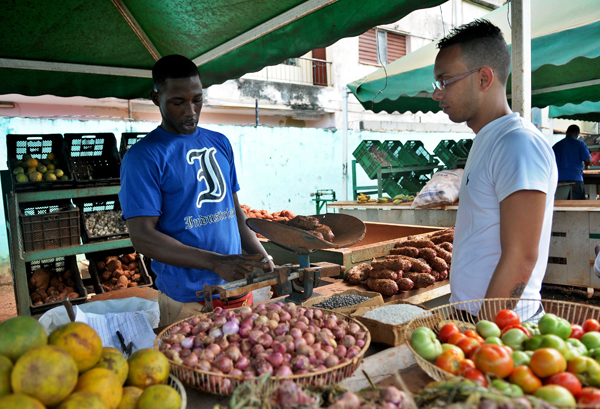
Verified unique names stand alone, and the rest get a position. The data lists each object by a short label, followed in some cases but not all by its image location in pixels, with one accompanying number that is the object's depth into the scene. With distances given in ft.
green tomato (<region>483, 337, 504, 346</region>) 4.03
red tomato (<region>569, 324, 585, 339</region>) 4.29
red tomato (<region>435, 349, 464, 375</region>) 3.76
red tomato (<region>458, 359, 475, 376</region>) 3.68
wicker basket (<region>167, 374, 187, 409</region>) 3.67
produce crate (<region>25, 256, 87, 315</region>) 13.20
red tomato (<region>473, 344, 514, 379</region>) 3.54
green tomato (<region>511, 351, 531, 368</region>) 3.67
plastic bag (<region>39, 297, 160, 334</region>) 9.40
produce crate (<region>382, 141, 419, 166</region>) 31.04
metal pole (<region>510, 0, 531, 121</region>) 9.75
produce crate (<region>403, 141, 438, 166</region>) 31.65
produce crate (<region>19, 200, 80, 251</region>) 12.83
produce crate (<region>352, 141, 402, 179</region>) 28.63
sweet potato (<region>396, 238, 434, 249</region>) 13.07
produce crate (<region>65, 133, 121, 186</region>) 14.71
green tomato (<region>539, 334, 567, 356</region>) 3.70
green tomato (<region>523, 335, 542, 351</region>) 3.95
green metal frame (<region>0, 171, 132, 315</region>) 12.87
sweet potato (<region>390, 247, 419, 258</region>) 12.44
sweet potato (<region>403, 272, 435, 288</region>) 11.10
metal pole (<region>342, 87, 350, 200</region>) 29.63
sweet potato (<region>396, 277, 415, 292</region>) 10.78
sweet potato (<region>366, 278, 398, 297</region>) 10.48
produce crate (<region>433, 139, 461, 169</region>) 32.76
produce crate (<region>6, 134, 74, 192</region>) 13.37
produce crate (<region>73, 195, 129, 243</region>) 14.13
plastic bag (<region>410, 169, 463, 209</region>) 18.98
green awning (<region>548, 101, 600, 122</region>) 33.55
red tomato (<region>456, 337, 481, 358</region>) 4.06
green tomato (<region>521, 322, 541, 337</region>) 4.42
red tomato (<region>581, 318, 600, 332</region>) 4.32
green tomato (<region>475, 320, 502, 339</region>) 4.39
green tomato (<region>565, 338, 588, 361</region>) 3.68
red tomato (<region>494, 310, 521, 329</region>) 4.50
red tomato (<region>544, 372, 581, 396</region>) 3.30
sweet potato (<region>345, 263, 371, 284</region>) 11.41
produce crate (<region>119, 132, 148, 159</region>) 15.57
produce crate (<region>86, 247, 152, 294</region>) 14.70
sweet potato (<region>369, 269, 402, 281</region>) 10.87
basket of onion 4.24
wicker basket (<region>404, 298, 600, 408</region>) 4.61
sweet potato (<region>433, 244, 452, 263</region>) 12.51
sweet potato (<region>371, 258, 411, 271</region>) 11.26
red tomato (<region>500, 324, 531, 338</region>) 4.26
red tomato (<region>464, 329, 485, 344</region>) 4.24
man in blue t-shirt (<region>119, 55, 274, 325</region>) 7.12
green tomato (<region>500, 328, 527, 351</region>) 4.09
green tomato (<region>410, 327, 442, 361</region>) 4.09
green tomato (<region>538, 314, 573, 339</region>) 4.18
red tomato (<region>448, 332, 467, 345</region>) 4.26
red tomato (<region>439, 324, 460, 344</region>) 4.47
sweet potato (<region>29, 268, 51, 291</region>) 13.66
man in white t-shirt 5.11
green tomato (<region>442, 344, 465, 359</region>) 3.99
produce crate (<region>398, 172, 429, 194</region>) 31.04
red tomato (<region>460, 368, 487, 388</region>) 3.47
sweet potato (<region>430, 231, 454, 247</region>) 14.26
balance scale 6.38
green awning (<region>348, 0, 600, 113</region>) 14.85
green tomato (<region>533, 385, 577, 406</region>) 3.09
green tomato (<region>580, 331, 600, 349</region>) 4.05
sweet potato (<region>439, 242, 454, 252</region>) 13.56
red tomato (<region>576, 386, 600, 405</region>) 3.07
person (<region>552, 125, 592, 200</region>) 30.22
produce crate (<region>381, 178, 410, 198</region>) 30.04
